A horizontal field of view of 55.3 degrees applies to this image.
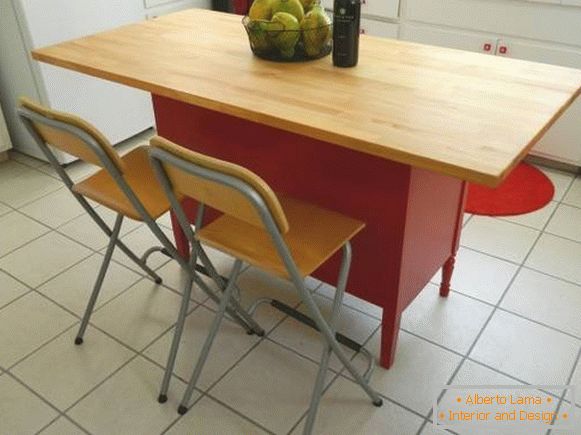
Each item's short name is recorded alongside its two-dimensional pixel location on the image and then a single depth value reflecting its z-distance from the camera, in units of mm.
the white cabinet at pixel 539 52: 2646
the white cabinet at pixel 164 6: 3109
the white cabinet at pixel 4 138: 3031
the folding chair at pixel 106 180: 1439
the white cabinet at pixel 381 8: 2996
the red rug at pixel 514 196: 2631
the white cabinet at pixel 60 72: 2656
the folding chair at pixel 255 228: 1151
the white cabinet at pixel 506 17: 2564
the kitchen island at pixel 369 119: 1186
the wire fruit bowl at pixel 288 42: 1559
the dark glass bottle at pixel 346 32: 1461
